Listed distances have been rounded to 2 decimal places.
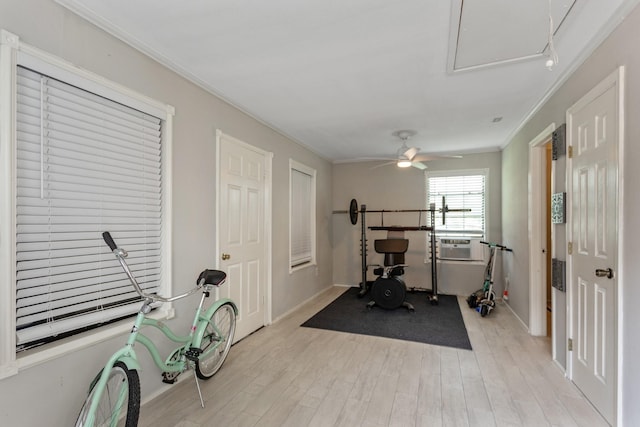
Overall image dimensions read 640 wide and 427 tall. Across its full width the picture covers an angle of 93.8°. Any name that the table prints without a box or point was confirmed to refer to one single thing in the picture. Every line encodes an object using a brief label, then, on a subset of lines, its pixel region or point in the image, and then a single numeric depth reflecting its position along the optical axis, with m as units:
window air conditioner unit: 5.24
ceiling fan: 4.11
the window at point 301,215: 4.61
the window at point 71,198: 1.52
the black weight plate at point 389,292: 4.31
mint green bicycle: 1.55
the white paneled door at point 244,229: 3.05
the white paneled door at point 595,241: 1.85
